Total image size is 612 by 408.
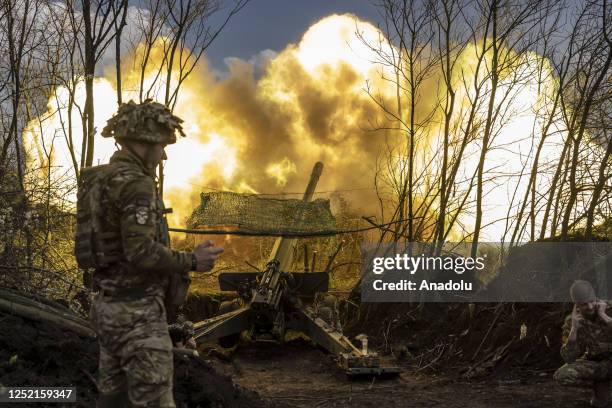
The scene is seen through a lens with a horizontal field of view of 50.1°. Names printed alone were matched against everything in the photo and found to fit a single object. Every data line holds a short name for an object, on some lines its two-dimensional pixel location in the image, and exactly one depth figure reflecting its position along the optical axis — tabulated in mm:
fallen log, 5742
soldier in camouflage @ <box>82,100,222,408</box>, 3271
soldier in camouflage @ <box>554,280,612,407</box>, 6082
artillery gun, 10219
